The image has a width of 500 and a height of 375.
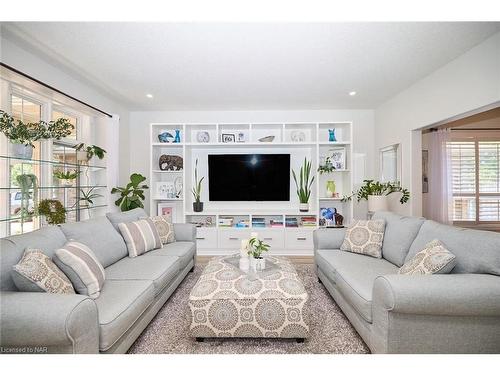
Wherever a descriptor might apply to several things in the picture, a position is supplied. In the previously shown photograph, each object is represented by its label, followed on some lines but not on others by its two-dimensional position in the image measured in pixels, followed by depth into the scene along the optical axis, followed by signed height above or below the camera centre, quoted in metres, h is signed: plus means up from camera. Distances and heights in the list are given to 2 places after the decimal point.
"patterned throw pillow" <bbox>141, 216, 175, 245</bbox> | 3.07 -0.51
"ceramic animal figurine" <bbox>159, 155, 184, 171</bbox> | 4.43 +0.46
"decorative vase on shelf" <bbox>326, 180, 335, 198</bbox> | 4.46 -0.02
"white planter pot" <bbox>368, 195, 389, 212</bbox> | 3.85 -0.24
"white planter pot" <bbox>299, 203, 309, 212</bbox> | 4.29 -0.33
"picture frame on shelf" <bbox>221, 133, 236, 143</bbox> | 4.43 +0.89
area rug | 1.72 -1.12
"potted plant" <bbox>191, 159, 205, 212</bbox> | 4.33 -0.09
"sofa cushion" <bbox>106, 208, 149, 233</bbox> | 2.71 -0.34
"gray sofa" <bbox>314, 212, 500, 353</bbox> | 1.37 -0.68
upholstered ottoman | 1.74 -0.89
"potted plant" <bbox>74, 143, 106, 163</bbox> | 3.47 +0.49
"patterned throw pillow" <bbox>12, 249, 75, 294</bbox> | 1.35 -0.49
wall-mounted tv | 4.47 +0.21
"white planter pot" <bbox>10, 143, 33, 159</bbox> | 2.37 +0.36
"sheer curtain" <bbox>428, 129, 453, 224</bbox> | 4.32 +0.16
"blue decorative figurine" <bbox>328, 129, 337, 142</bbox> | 4.35 +0.92
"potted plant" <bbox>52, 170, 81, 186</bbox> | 2.92 +0.14
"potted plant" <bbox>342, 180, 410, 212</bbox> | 3.79 -0.10
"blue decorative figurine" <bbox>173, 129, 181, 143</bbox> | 4.42 +0.93
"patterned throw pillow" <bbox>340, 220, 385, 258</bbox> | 2.54 -0.53
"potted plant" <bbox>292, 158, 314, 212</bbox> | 4.30 +0.05
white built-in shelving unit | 4.17 +0.13
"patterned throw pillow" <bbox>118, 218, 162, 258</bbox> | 2.56 -0.52
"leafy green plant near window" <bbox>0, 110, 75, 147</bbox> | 2.23 +0.56
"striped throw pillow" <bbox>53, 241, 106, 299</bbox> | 1.59 -0.54
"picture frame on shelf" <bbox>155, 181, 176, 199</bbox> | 4.41 -0.04
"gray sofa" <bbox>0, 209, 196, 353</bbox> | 1.16 -0.70
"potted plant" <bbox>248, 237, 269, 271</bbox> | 2.26 -0.60
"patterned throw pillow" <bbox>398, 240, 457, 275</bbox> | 1.60 -0.49
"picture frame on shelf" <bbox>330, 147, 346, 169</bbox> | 4.33 +0.53
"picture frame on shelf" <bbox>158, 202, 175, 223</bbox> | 4.49 -0.39
